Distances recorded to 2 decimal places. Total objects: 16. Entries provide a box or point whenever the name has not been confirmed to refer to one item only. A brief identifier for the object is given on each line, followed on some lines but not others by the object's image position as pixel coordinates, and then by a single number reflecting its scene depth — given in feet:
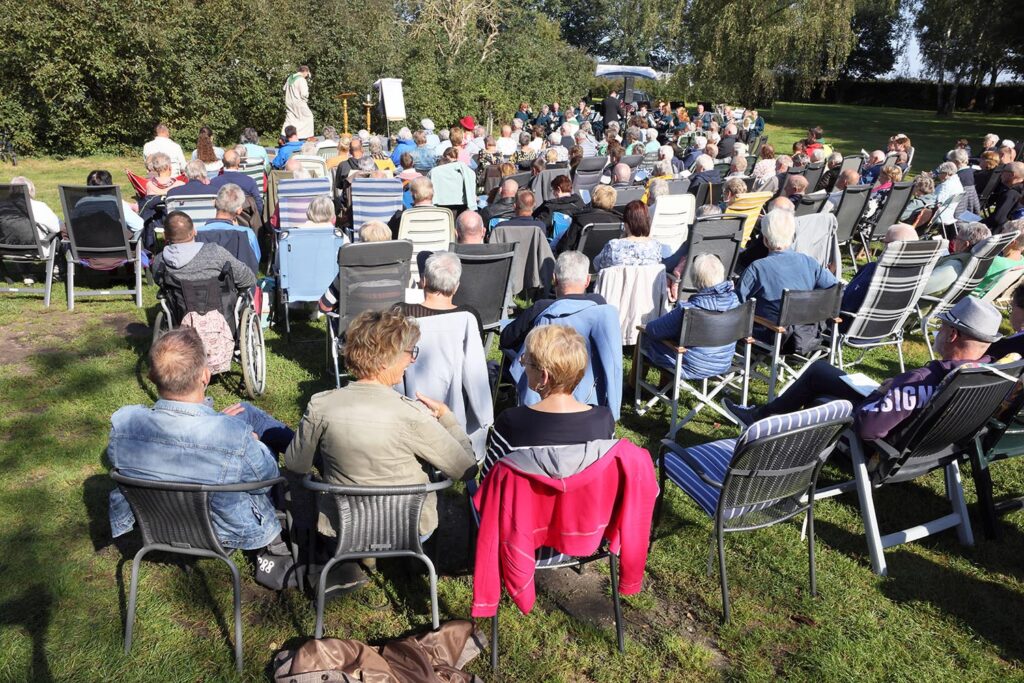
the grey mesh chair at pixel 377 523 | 9.41
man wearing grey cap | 11.85
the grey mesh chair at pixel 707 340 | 16.11
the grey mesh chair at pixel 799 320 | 17.21
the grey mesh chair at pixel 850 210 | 29.84
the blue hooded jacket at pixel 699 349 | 16.43
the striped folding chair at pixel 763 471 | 10.44
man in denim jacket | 9.96
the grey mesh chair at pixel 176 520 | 9.31
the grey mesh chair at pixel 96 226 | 22.72
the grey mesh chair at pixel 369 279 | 17.61
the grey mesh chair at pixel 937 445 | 11.55
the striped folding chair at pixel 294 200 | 25.94
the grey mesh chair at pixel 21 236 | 23.47
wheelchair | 17.10
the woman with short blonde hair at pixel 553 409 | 10.00
